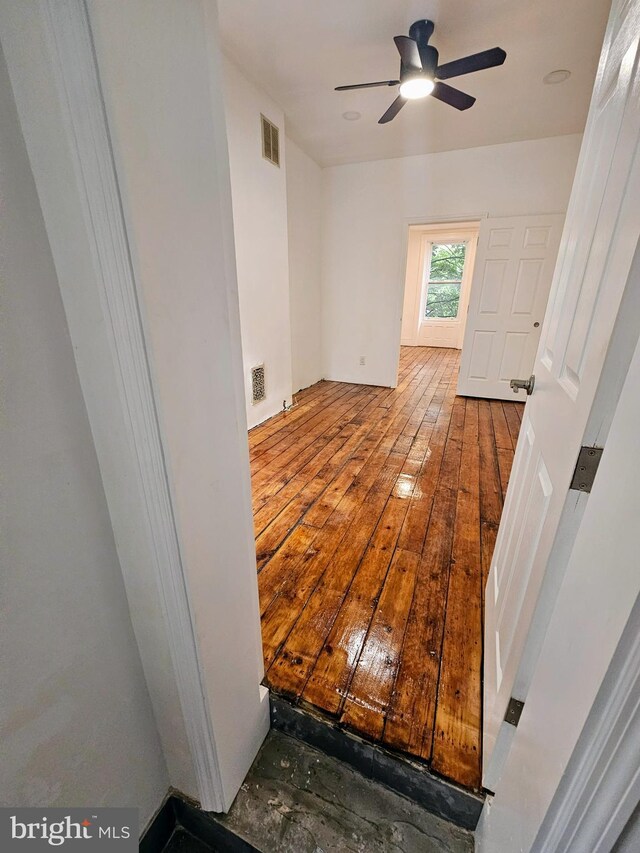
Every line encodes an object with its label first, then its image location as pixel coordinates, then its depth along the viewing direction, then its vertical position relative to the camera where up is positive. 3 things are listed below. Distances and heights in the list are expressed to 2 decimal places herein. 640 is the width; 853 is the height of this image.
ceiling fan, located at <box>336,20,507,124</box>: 1.94 +1.33
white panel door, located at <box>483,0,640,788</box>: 0.57 -0.08
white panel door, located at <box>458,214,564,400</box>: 3.54 -0.01
